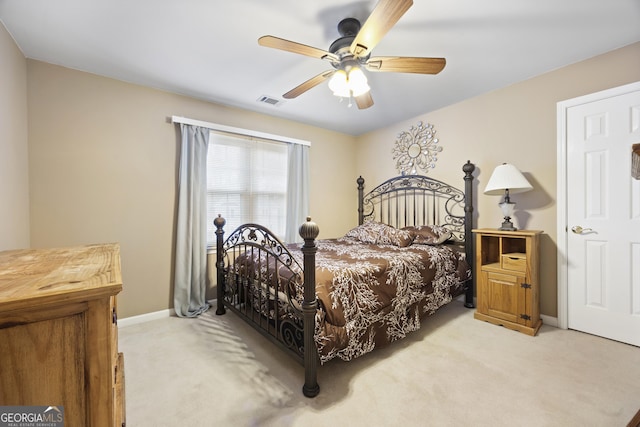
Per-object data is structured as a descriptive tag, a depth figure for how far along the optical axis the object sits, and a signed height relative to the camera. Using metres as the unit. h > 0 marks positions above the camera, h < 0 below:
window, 3.15 +0.39
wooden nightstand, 2.39 -0.68
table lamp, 2.49 +0.24
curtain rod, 2.83 +1.00
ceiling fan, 1.60 +1.04
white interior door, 2.17 -0.08
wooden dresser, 0.59 -0.32
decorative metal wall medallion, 3.48 +0.86
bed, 1.67 -0.55
